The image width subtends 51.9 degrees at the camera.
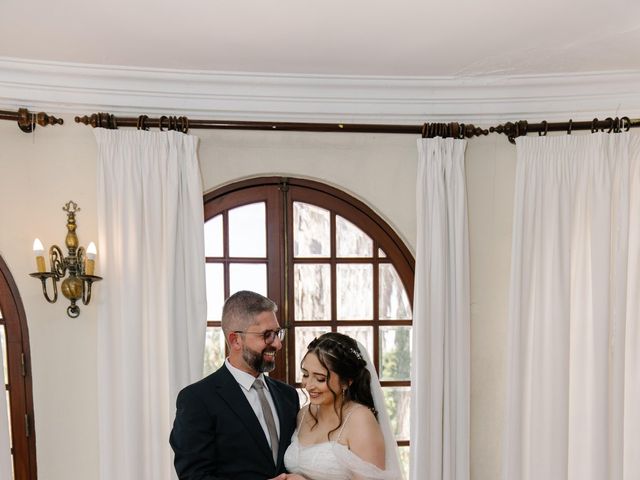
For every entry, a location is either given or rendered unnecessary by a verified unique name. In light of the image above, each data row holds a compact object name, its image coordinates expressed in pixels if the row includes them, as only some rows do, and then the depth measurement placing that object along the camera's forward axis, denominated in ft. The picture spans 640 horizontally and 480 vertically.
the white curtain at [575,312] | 11.70
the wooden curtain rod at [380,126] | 11.72
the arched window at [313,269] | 12.60
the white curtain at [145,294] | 11.55
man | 8.47
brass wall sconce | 11.37
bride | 8.81
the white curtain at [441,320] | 12.12
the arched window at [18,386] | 11.78
